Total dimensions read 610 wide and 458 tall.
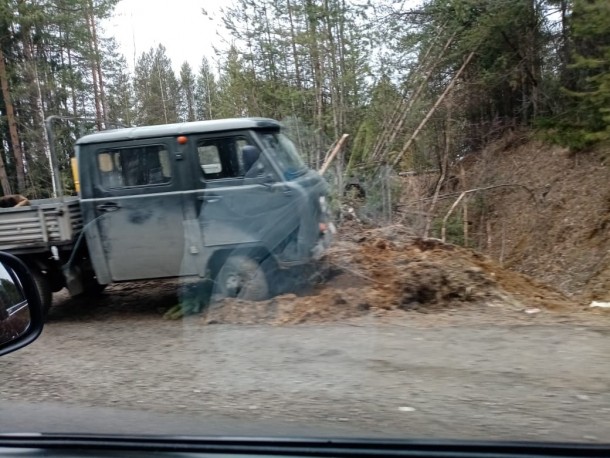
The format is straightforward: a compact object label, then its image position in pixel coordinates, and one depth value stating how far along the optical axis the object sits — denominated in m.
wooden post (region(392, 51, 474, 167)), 15.11
